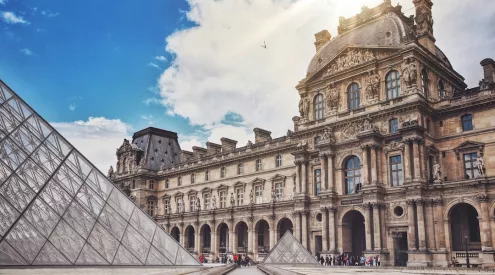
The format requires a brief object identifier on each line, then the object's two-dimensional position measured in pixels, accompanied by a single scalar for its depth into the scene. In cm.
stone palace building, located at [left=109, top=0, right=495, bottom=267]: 3306
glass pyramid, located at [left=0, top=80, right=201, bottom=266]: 1706
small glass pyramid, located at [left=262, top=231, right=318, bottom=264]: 3388
